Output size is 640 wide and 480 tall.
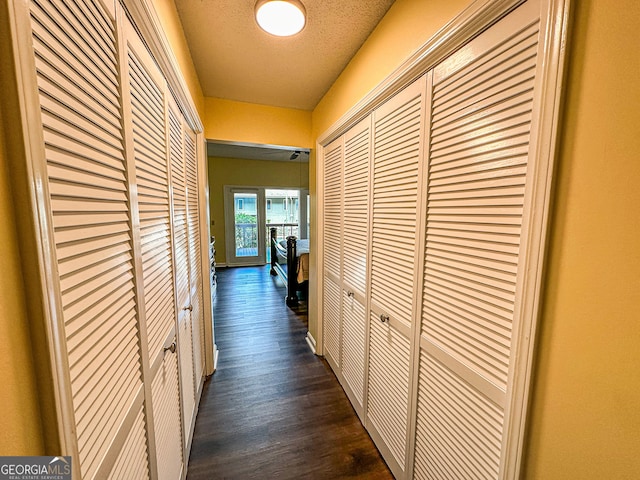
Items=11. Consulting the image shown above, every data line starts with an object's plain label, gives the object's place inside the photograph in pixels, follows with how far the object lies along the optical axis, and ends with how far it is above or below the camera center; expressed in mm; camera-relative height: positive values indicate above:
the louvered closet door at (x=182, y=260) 1374 -265
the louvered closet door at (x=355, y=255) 1679 -277
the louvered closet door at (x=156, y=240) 896 -104
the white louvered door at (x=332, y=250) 2085 -298
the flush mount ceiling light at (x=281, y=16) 1155 +945
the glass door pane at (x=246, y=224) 6348 -210
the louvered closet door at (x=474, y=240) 751 -78
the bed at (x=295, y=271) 3824 -828
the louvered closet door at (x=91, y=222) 489 -19
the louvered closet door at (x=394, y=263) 1219 -247
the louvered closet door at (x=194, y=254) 1786 -300
